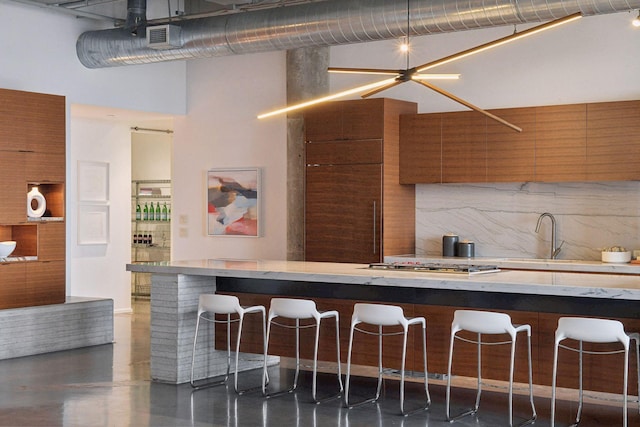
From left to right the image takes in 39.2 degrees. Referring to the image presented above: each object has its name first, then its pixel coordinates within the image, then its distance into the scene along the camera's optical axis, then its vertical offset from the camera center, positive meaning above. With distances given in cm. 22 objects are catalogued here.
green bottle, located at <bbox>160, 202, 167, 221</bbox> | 1327 +5
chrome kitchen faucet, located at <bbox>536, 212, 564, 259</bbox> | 863 -23
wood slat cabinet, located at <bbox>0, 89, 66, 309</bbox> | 864 +25
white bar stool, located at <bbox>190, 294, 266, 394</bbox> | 684 -71
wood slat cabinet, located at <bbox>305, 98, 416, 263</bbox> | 895 +31
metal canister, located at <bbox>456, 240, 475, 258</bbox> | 892 -33
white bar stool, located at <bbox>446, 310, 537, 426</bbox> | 572 -72
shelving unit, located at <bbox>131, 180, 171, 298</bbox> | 1335 -22
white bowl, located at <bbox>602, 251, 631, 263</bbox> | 803 -36
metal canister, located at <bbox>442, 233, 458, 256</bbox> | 904 -29
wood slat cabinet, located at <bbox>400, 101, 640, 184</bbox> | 794 +66
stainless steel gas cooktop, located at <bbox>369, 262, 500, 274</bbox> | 654 -39
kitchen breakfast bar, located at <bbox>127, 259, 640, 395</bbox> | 581 -61
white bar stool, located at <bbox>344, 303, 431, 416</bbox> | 616 -72
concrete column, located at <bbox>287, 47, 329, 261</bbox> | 991 +107
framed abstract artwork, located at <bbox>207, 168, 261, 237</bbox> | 1062 +17
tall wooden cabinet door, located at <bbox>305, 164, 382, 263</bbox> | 896 +3
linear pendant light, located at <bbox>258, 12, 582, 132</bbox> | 559 +98
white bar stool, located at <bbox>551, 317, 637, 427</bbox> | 531 -70
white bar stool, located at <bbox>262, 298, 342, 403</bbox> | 657 -72
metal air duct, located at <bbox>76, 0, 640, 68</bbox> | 684 +166
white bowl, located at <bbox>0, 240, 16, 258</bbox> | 866 -30
